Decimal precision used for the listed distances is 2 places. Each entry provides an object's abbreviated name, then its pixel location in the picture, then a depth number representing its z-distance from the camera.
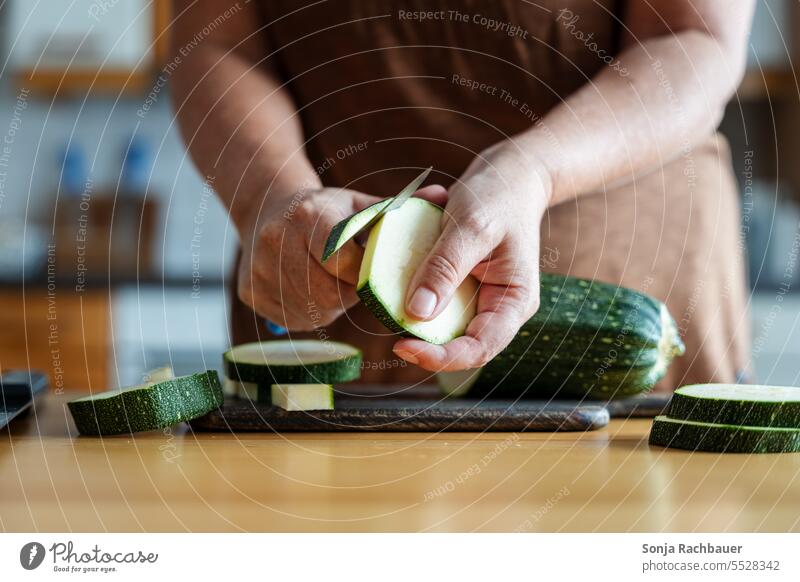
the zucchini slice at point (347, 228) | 0.95
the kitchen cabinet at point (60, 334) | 2.89
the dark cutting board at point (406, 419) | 1.06
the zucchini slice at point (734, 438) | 0.94
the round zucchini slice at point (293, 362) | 1.13
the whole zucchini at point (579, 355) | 1.23
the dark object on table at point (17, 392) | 1.09
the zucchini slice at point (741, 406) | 0.95
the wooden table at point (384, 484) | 0.73
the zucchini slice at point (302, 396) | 1.08
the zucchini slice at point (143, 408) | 0.99
